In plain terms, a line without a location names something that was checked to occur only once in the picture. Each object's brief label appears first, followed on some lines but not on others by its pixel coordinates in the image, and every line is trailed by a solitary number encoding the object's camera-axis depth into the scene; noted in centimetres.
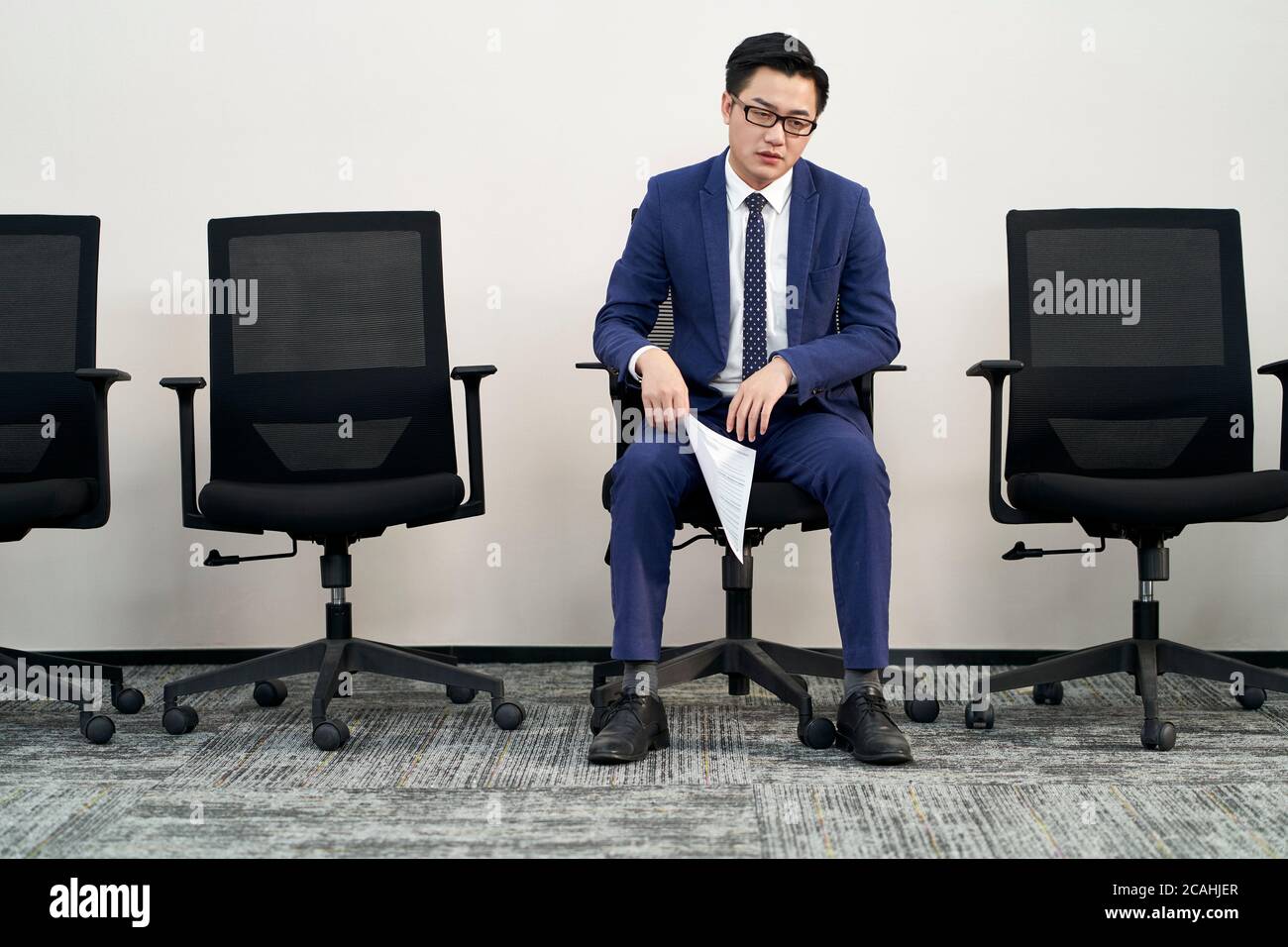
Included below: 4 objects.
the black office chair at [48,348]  255
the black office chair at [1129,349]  247
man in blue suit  211
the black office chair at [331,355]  247
